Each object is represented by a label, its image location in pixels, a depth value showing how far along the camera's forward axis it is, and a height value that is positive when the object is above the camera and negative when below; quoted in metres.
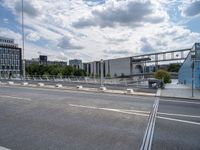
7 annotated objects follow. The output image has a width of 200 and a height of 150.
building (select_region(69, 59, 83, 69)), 120.10 +11.55
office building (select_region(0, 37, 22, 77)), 96.11 +12.69
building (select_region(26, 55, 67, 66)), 115.41 +12.53
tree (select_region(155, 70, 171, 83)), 34.39 +0.17
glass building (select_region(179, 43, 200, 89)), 17.18 +1.50
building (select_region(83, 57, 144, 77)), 88.38 +5.59
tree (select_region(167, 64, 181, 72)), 80.99 +4.43
